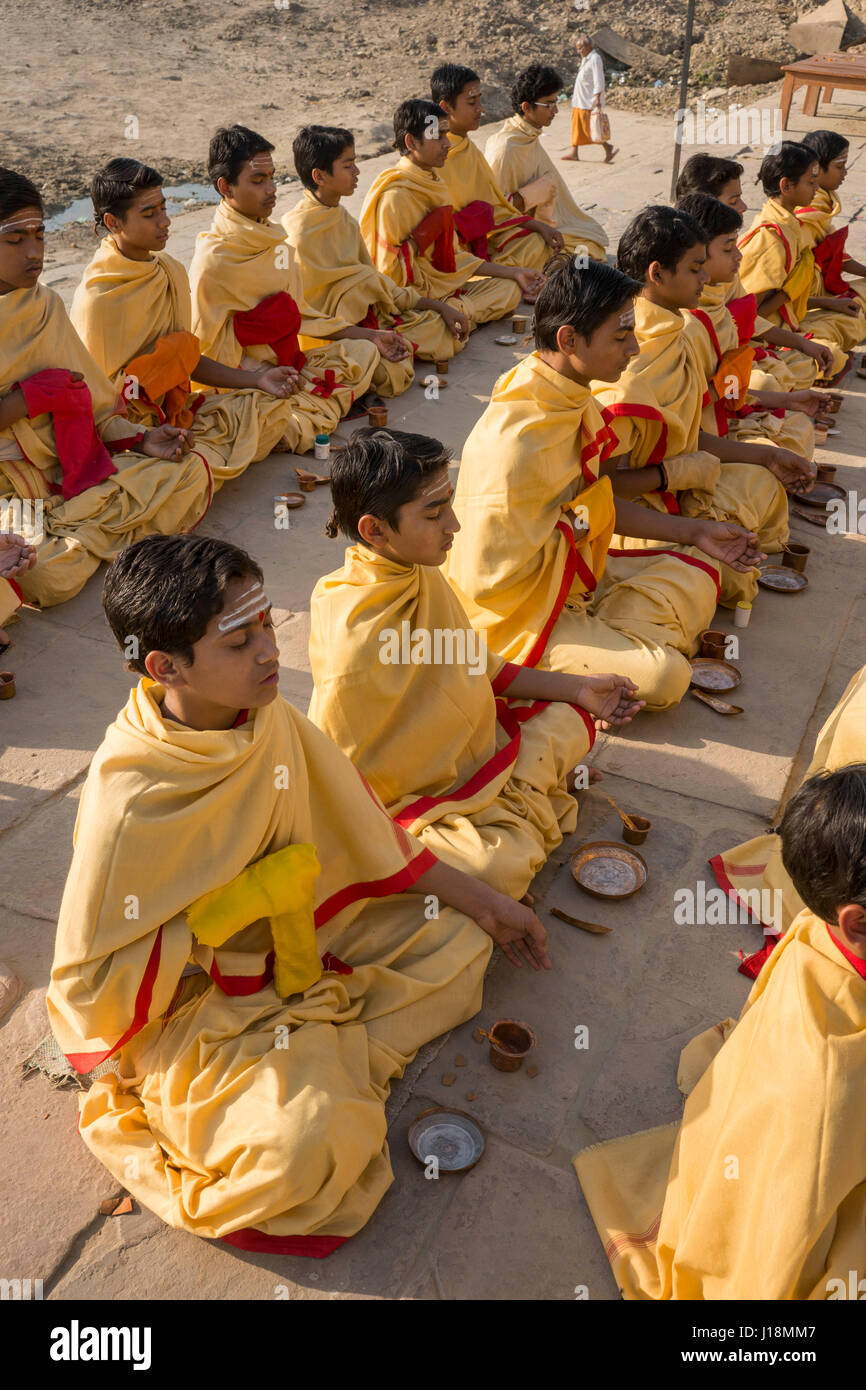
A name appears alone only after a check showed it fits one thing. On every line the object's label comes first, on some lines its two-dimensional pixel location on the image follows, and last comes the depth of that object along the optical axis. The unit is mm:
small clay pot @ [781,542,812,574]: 5871
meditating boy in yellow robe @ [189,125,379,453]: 6742
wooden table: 14898
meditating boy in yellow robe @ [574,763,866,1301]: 2189
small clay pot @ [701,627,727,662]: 5141
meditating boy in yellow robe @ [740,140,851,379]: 7297
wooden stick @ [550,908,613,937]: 3717
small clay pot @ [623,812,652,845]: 4051
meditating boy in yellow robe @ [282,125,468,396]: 7555
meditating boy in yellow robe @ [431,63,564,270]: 8922
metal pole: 9183
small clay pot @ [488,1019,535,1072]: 3227
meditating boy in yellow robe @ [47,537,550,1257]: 2730
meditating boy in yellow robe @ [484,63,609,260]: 9672
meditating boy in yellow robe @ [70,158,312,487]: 6012
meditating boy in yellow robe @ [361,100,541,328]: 8336
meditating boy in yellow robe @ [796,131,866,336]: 7688
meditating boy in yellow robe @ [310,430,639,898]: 3561
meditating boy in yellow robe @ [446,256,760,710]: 4441
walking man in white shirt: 14602
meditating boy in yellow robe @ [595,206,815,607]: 5180
